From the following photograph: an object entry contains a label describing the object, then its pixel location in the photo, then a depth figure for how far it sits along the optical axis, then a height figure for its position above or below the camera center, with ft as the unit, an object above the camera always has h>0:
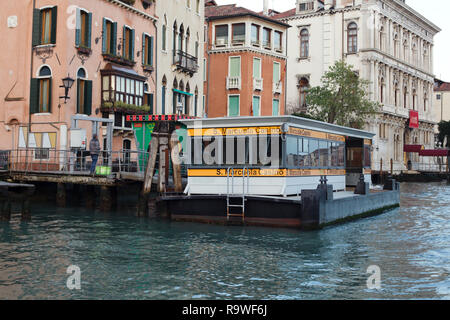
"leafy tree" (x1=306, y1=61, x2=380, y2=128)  142.20 +18.33
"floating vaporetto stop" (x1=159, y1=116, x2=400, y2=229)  52.65 -0.65
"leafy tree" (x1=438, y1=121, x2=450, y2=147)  249.59 +18.42
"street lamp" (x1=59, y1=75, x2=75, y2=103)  81.46 +12.09
